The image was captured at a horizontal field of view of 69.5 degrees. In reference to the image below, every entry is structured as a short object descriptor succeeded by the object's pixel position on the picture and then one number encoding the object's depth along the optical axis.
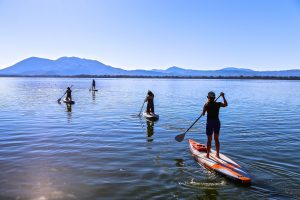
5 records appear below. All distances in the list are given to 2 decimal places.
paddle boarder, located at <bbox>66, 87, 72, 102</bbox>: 23.86
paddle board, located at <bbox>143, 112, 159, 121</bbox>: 15.76
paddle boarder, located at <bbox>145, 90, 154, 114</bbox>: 15.85
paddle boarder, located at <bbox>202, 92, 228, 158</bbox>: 8.28
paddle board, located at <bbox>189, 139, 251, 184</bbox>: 6.95
